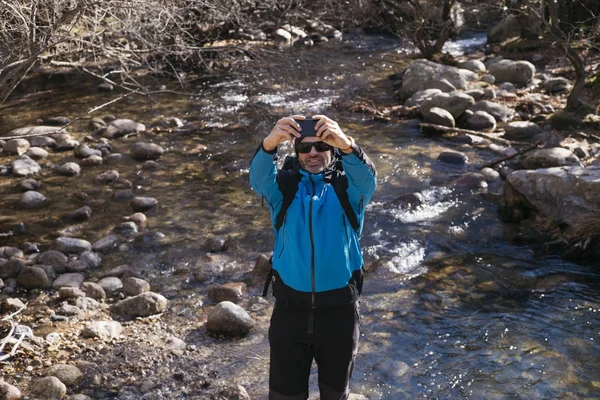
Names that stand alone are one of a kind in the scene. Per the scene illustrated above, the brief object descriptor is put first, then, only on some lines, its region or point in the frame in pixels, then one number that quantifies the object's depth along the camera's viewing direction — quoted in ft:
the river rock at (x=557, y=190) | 24.52
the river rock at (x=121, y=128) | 38.55
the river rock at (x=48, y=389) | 15.27
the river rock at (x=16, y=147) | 36.09
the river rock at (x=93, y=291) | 20.98
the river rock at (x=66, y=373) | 15.97
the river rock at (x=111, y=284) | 21.53
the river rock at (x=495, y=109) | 40.01
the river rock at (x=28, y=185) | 30.76
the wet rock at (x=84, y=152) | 35.14
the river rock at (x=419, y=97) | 42.42
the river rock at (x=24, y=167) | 32.78
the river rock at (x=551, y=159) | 30.58
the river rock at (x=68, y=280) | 21.63
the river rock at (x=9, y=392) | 15.06
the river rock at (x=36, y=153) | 35.17
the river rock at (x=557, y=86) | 44.37
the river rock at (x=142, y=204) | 28.60
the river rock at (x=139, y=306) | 20.01
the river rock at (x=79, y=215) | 27.66
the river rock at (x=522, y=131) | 36.40
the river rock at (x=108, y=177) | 31.89
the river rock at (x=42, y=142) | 36.80
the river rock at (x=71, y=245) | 24.39
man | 10.59
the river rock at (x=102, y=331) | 18.25
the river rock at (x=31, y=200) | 29.09
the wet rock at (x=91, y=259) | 23.53
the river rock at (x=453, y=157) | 33.45
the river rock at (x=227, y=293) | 21.16
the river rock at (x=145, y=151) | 34.99
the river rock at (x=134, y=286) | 21.38
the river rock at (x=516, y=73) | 47.73
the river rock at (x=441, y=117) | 38.32
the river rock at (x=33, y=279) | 21.53
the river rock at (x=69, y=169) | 32.78
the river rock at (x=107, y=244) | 24.79
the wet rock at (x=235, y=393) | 15.53
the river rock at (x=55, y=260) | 23.03
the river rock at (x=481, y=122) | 38.45
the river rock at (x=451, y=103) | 39.81
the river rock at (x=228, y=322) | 18.78
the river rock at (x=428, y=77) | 44.80
